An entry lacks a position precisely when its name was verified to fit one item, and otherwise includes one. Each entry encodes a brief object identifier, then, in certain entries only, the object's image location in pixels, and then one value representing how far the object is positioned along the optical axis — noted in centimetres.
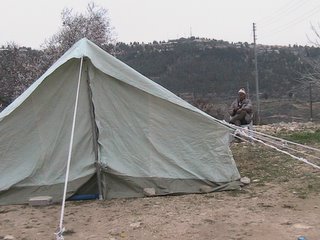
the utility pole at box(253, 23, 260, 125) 2664
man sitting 980
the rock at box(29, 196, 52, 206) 579
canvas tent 605
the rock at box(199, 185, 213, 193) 614
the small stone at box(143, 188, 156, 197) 602
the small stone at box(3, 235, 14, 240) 460
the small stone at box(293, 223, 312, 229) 456
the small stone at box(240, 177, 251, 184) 649
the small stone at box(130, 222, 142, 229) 480
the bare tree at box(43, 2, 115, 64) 1773
